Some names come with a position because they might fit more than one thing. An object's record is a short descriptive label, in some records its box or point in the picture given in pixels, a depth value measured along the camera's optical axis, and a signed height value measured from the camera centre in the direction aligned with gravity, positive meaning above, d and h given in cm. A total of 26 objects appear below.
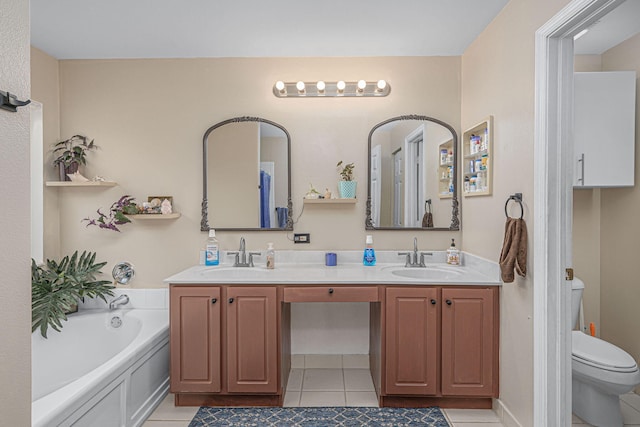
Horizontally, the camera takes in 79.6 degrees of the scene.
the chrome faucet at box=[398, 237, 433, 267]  284 -36
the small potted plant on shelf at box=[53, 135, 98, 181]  283 +42
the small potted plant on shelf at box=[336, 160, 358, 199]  287 +19
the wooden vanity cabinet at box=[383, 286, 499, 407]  232 -79
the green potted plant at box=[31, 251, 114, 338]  230 -52
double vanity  232 -74
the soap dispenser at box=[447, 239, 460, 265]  284 -34
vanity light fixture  287 +91
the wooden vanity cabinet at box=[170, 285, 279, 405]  234 -80
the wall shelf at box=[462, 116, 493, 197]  239 +35
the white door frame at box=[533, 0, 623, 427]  180 -3
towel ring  201 +6
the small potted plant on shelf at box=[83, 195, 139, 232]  280 -3
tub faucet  287 -69
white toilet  200 -89
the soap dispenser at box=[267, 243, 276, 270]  277 -35
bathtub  167 -88
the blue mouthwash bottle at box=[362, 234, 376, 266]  285 -34
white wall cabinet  246 +53
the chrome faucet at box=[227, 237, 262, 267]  283 -36
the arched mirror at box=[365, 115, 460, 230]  291 +27
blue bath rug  221 -123
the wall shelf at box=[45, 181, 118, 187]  278 +19
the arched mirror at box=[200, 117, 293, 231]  293 +25
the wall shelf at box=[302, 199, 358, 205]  285 +7
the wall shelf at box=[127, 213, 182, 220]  280 -5
